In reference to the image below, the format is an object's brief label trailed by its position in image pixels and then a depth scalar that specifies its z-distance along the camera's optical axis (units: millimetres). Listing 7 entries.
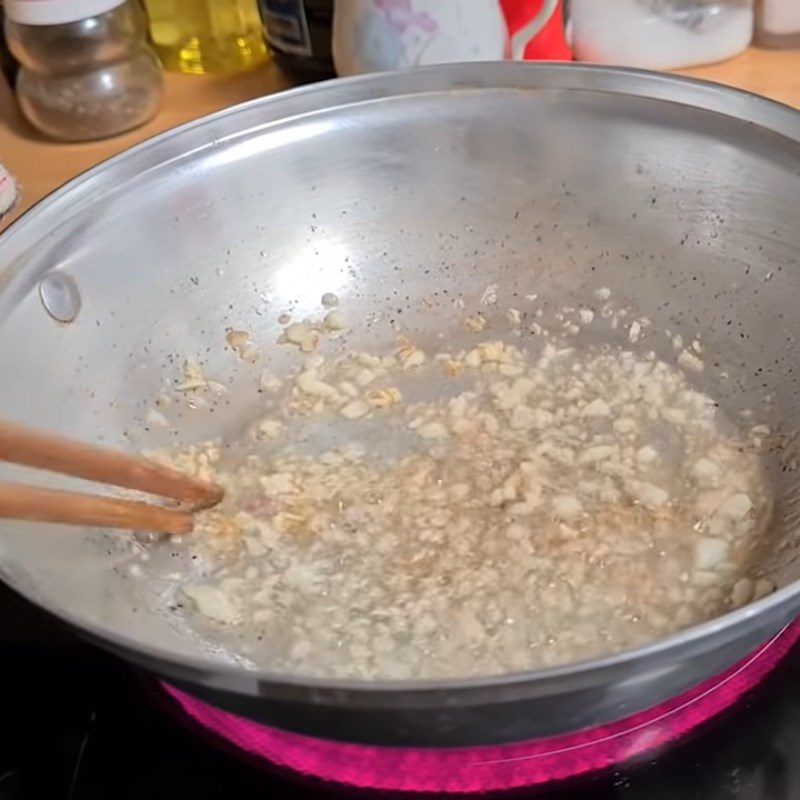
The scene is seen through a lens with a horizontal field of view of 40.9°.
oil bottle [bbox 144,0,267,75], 915
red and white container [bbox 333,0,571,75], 706
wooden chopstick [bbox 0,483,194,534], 419
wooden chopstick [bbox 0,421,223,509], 456
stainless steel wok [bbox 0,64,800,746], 623
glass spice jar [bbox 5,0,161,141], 803
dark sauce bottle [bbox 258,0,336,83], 797
